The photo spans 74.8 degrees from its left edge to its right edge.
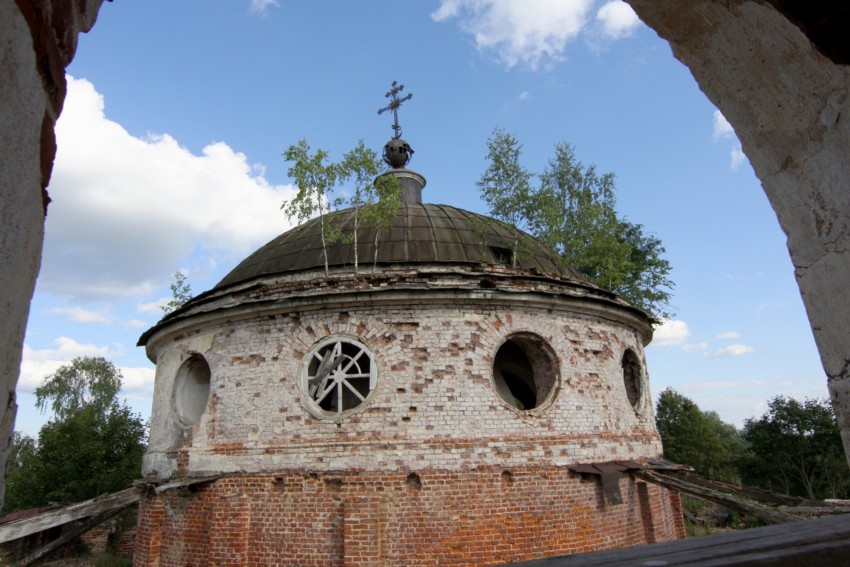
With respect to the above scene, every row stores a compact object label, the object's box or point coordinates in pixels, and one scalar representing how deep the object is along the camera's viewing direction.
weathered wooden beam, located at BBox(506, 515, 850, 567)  1.28
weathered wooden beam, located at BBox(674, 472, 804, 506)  8.71
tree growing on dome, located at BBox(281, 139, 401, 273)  10.47
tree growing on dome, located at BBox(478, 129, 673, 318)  13.67
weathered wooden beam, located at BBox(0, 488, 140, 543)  8.95
